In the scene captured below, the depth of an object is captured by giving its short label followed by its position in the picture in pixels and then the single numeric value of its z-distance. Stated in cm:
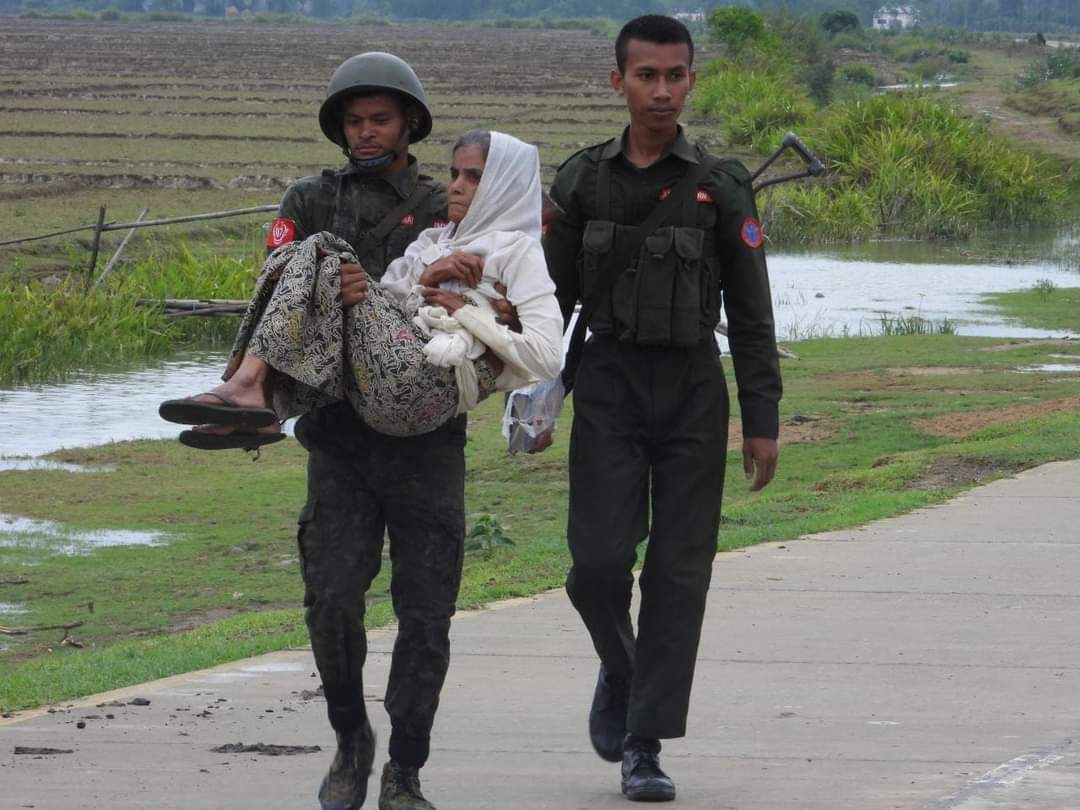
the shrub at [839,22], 10738
